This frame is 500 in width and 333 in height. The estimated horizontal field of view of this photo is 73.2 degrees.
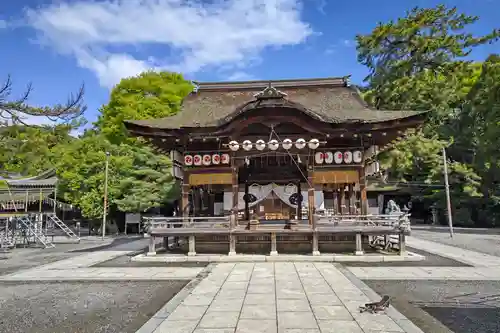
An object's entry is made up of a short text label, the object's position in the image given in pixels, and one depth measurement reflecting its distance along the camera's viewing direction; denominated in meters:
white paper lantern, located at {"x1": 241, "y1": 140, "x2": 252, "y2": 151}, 12.25
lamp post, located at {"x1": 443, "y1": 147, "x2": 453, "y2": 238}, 19.02
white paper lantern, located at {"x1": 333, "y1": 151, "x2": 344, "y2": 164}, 12.48
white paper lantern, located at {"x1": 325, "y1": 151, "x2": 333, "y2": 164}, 12.53
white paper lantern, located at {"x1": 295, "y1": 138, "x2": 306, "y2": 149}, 12.05
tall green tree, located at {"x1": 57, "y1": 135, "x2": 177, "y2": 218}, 22.77
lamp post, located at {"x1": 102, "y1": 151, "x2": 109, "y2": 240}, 22.14
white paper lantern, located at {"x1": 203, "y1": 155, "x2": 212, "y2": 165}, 12.97
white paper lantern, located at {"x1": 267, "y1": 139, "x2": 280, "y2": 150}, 12.09
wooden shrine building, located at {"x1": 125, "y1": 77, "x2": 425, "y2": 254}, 11.95
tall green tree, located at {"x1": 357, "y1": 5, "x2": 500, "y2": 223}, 28.22
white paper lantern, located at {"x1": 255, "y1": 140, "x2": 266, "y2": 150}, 12.18
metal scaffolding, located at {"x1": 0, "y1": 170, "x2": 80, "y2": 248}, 17.88
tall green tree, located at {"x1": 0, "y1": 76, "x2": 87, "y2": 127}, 7.16
